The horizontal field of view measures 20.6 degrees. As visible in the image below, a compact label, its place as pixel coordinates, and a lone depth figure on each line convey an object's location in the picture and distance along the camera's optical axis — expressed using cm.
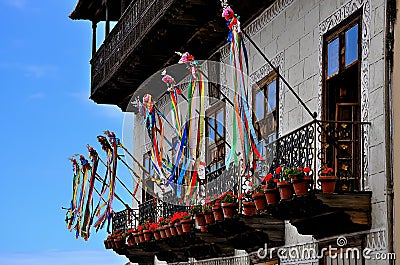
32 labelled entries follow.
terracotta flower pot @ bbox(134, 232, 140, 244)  2316
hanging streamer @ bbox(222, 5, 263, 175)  1666
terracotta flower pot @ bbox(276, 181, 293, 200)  1496
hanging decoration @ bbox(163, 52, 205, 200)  1895
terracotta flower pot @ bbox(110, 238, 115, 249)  2550
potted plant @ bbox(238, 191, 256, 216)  1689
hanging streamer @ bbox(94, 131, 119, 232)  2406
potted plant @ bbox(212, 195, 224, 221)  1800
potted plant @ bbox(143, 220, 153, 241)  2245
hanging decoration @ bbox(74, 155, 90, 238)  2567
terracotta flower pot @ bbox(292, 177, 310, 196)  1459
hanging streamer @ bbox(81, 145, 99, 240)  2523
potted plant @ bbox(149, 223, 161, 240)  2166
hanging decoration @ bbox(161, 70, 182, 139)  1980
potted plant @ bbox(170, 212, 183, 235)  2039
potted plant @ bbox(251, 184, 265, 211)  1600
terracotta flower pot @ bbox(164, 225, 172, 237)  2101
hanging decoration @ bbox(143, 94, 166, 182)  2105
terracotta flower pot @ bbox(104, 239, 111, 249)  2595
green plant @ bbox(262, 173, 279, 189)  1552
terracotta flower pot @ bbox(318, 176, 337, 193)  1423
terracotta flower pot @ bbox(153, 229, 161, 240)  2166
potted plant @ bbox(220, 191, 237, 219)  1761
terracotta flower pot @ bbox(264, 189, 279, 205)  1543
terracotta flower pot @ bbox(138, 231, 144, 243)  2289
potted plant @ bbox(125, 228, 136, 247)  2381
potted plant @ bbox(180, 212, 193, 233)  1994
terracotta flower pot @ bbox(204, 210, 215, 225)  1845
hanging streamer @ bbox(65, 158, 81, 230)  2617
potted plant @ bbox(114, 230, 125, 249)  2491
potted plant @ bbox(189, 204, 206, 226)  1878
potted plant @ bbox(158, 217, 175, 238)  2098
